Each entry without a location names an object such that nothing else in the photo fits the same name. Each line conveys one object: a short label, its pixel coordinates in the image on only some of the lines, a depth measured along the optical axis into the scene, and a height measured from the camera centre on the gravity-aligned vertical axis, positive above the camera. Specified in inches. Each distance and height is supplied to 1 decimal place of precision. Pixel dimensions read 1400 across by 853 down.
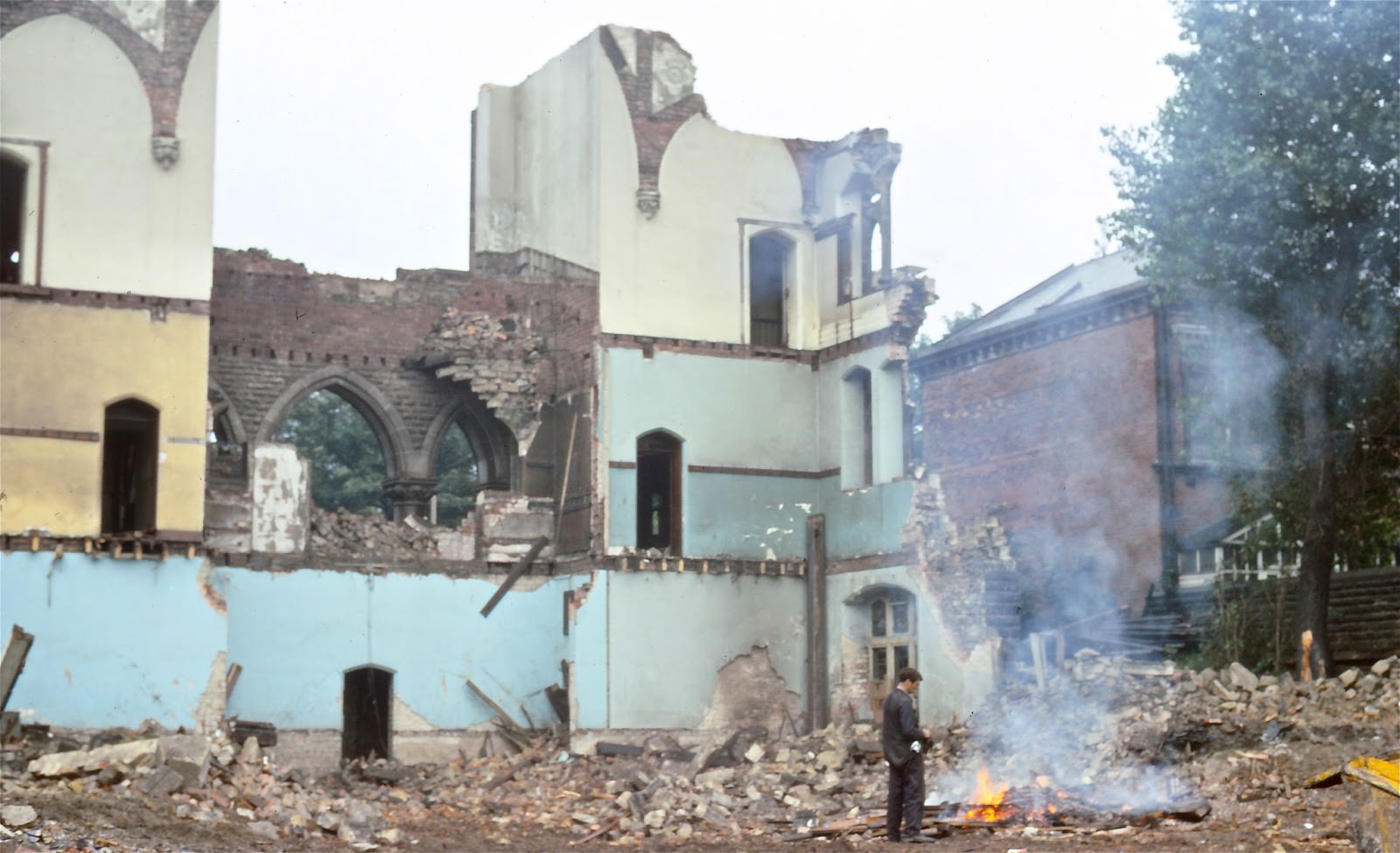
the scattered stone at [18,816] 662.5 -56.6
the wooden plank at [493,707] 1051.9 -28.6
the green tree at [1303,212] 879.7 +211.6
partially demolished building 941.2 +124.6
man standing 689.6 -38.9
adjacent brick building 1304.1 +160.9
